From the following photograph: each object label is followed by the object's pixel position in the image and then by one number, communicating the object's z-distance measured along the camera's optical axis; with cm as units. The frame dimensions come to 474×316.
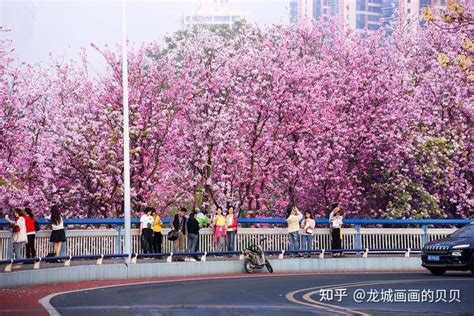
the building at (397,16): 6461
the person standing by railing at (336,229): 4198
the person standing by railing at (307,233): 4162
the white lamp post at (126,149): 3588
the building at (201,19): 6505
